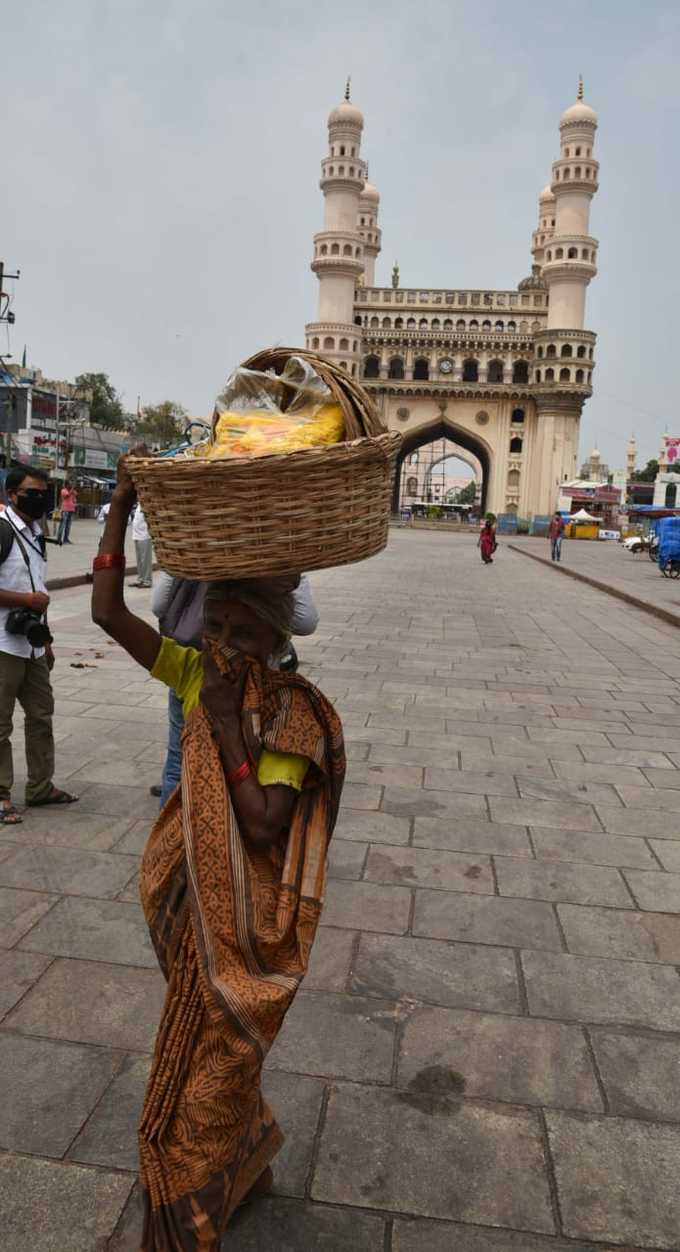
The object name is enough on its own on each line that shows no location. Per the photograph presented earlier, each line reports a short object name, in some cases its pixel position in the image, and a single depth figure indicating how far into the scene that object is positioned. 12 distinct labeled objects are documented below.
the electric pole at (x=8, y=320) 21.43
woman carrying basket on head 1.60
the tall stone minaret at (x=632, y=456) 101.83
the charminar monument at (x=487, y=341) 54.91
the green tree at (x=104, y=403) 69.94
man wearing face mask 3.95
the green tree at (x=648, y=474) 89.31
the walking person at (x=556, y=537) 25.21
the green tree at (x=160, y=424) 62.34
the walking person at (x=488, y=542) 22.02
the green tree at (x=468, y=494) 119.00
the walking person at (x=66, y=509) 19.73
